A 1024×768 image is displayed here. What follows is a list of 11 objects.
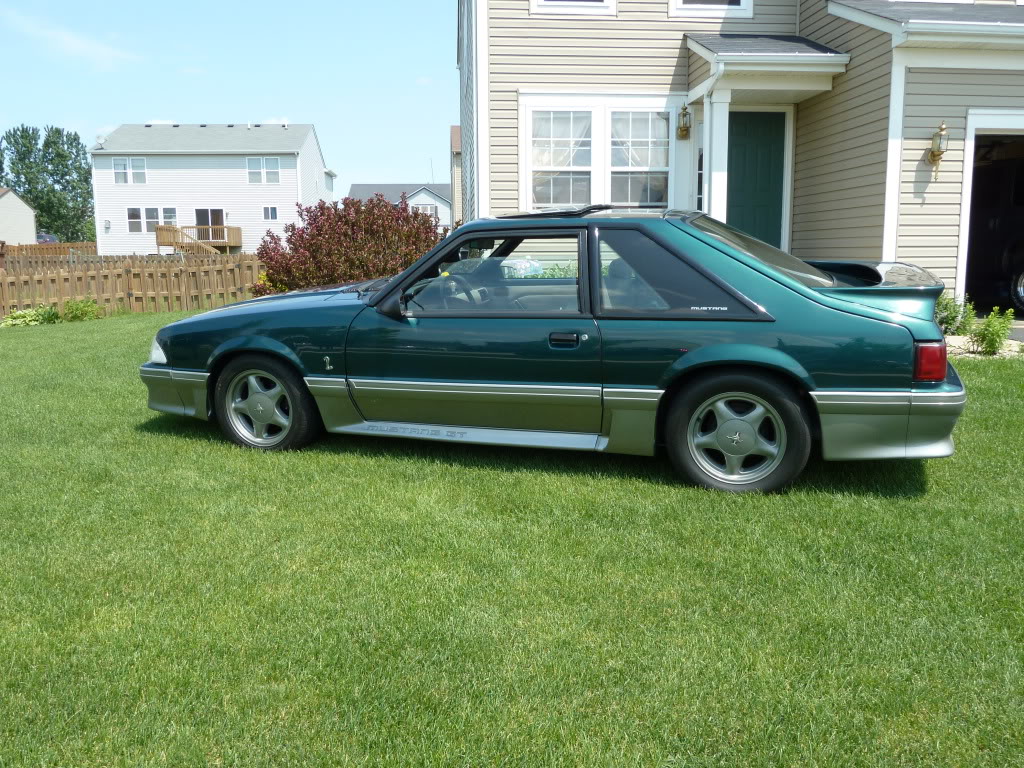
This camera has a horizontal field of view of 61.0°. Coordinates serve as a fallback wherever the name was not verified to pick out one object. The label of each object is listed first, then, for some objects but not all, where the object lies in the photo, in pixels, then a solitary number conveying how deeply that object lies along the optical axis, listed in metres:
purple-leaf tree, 11.59
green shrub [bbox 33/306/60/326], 15.81
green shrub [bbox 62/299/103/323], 16.08
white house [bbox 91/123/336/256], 47.09
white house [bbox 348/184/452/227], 83.88
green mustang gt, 4.40
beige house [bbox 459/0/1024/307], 9.84
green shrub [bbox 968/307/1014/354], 8.33
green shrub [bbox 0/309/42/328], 15.48
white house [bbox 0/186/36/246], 64.25
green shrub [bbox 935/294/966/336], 9.71
